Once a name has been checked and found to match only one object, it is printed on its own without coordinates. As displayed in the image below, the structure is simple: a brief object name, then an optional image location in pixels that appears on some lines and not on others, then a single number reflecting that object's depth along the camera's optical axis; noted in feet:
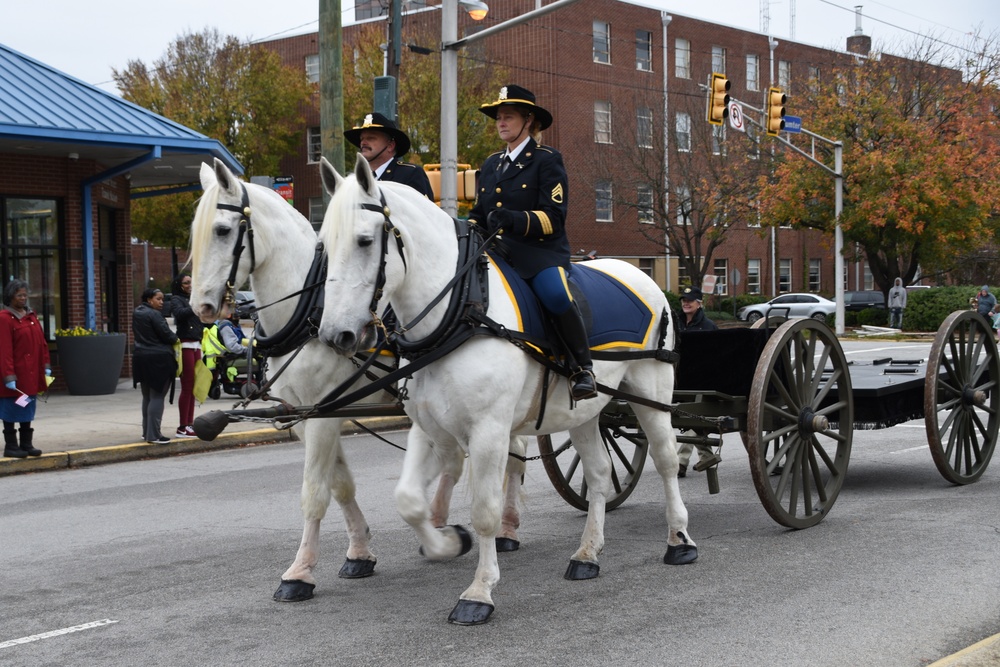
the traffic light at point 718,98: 78.69
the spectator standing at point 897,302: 125.70
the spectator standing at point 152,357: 42.27
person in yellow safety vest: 48.03
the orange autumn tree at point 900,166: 123.75
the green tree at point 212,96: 143.64
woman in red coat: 39.11
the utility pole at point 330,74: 48.47
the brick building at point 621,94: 144.25
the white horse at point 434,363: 16.67
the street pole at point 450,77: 55.62
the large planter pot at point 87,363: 62.03
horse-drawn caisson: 17.61
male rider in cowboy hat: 22.52
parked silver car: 146.72
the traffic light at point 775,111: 85.97
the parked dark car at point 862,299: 154.10
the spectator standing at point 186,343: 43.96
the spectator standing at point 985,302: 97.40
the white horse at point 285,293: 19.33
